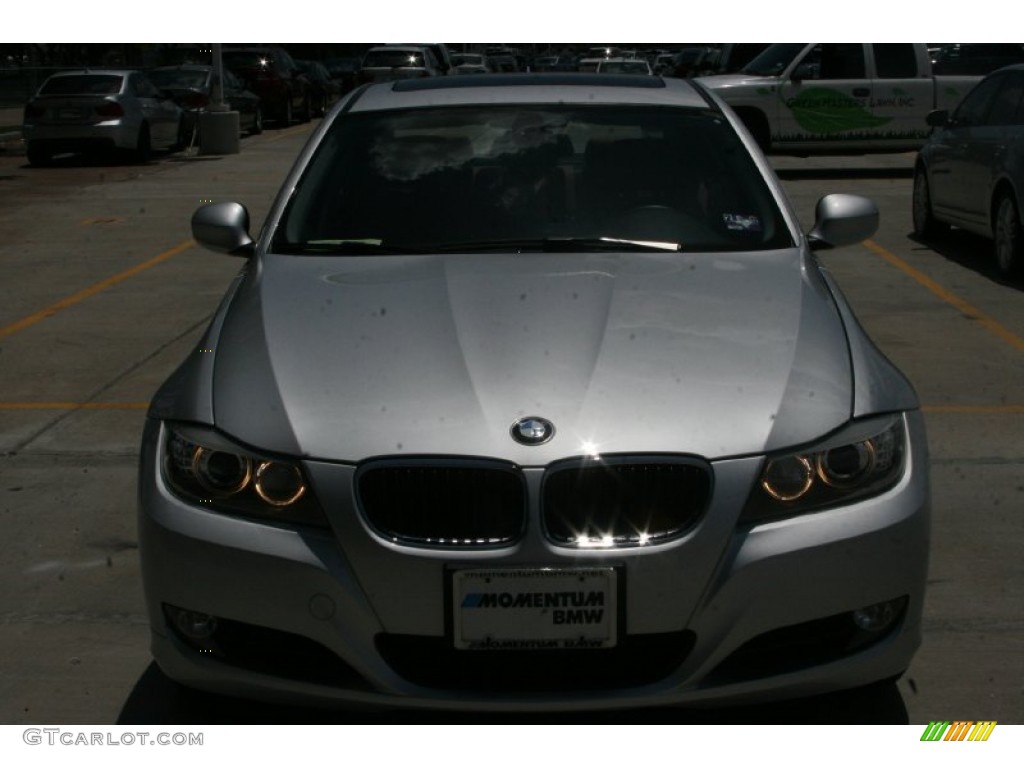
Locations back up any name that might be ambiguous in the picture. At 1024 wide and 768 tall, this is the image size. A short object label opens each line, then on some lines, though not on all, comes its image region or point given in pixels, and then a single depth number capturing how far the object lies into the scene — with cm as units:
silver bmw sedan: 341
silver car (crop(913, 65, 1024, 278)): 1141
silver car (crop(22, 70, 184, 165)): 2375
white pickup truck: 2050
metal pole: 2594
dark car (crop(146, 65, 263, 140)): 2802
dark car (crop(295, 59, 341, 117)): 3712
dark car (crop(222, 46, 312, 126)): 3291
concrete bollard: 2555
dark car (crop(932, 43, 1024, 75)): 2322
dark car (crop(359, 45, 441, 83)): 3734
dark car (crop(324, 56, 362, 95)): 4562
